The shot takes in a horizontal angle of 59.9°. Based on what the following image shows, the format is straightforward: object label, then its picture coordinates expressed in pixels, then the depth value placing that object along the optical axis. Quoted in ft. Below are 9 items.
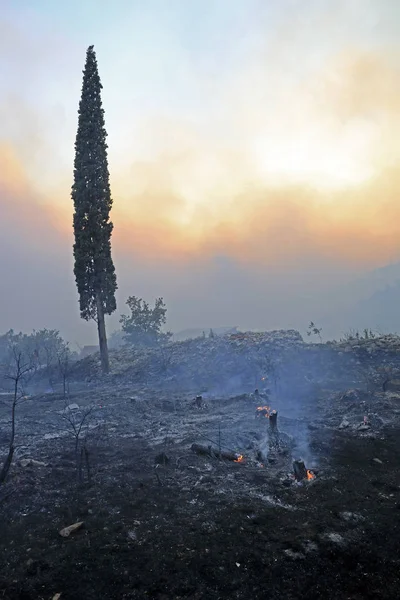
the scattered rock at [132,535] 19.21
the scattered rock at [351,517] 20.75
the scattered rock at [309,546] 17.85
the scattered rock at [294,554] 17.29
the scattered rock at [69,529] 19.57
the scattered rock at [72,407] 53.93
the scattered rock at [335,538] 18.45
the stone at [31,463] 29.63
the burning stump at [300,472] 26.96
